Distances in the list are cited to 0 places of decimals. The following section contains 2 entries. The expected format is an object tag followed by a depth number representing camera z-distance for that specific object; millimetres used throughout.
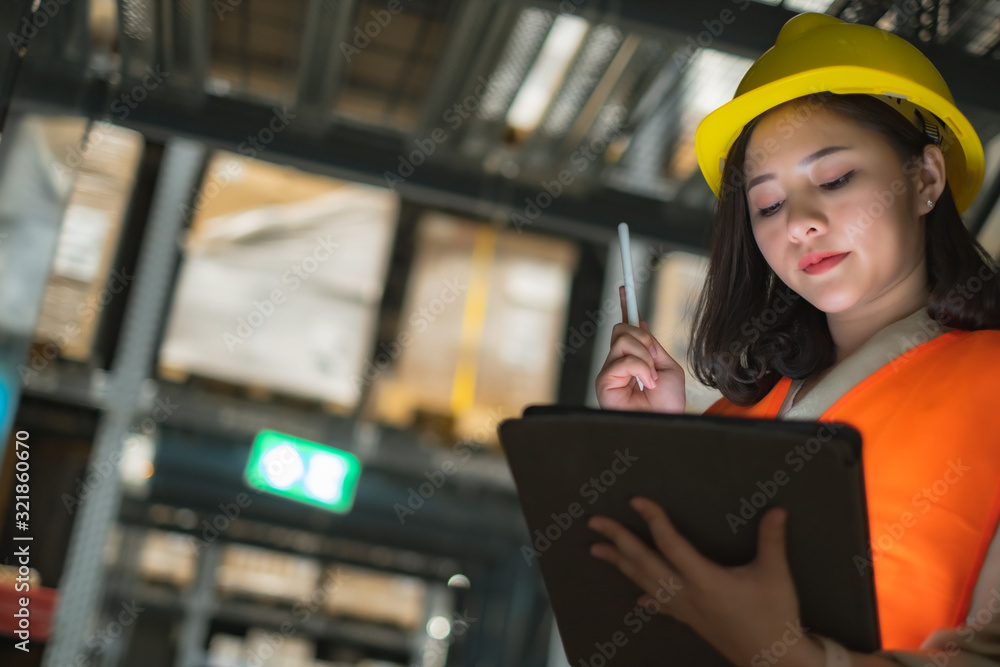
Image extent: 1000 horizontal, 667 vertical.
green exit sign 6758
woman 1060
